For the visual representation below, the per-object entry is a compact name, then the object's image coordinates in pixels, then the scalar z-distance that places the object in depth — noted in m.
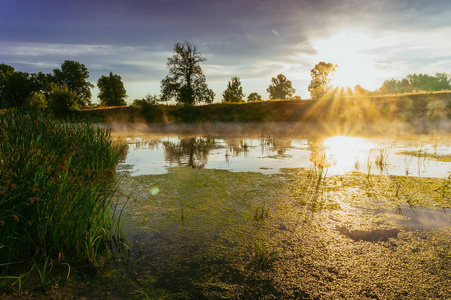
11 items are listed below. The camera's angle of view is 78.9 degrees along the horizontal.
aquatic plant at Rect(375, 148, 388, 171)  7.32
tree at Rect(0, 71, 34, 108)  47.00
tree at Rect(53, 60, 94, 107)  52.88
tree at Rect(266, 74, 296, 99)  69.25
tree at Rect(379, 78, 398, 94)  98.88
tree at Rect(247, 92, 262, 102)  71.69
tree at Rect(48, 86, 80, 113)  28.05
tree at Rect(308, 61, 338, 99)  56.09
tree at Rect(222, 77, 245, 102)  62.19
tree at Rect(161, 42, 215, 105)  39.91
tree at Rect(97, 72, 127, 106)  51.26
